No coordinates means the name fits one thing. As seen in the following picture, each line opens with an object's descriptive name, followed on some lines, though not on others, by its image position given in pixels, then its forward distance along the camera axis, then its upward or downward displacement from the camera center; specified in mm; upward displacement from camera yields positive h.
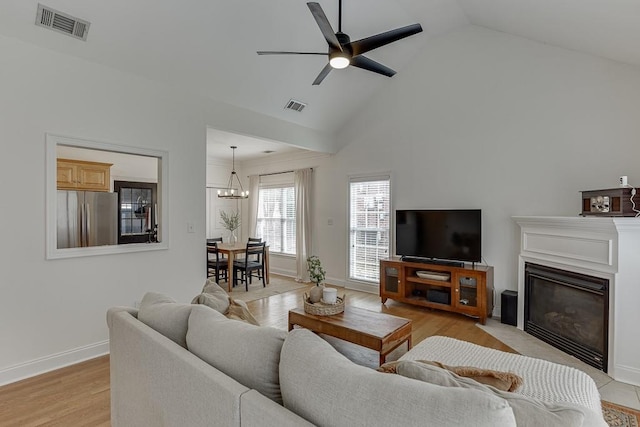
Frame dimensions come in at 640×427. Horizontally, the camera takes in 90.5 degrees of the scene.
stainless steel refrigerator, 3361 -69
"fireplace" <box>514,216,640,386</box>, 2670 -581
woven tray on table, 2980 -902
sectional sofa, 791 -564
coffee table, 2562 -987
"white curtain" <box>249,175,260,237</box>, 7559 +286
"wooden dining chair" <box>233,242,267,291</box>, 5641 -925
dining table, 5609 -715
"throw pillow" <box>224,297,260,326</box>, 2023 -652
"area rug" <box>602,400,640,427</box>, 2123 -1406
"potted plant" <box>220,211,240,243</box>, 7196 -196
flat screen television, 4230 -300
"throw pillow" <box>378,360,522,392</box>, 1140 -601
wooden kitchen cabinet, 5314 +650
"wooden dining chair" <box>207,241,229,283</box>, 5867 -932
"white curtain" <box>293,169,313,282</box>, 6406 -146
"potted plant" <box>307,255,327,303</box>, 3131 -664
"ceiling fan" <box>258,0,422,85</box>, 2648 +1422
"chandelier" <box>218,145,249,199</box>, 6469 +389
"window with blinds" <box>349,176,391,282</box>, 5461 -216
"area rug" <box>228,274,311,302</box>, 5277 -1384
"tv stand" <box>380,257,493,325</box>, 4039 -1002
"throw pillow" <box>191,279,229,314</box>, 1978 -558
